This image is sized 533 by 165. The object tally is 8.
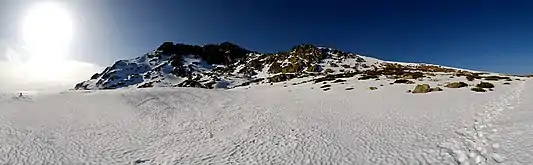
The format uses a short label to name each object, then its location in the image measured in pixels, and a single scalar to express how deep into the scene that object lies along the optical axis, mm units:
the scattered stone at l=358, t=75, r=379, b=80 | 53734
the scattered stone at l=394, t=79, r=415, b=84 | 41738
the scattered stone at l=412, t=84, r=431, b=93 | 32431
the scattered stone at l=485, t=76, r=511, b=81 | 46250
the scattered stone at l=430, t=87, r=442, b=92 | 33000
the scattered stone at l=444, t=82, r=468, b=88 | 35688
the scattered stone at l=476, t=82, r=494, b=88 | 35200
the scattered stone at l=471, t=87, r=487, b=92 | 32469
